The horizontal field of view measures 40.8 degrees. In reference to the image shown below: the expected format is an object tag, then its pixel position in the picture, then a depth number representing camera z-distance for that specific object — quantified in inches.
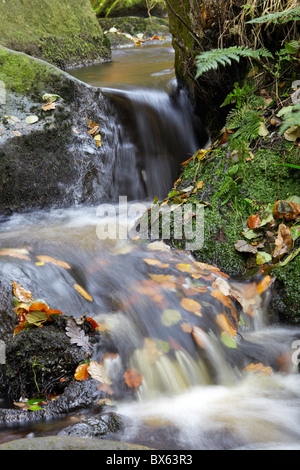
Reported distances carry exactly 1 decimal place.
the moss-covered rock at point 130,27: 525.3
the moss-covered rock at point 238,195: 139.3
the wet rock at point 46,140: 172.9
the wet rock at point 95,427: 77.6
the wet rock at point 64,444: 63.1
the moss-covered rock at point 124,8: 614.9
